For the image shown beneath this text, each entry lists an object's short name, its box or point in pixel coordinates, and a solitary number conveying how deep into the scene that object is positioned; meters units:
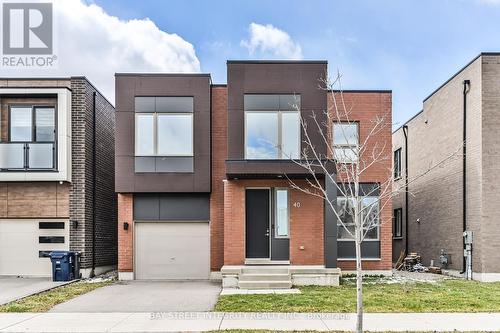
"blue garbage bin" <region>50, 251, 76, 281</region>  15.71
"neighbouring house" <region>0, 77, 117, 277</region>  16.53
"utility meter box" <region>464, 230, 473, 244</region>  16.16
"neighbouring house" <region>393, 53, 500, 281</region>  15.66
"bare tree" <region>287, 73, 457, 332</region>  15.00
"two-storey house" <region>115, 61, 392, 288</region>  15.13
